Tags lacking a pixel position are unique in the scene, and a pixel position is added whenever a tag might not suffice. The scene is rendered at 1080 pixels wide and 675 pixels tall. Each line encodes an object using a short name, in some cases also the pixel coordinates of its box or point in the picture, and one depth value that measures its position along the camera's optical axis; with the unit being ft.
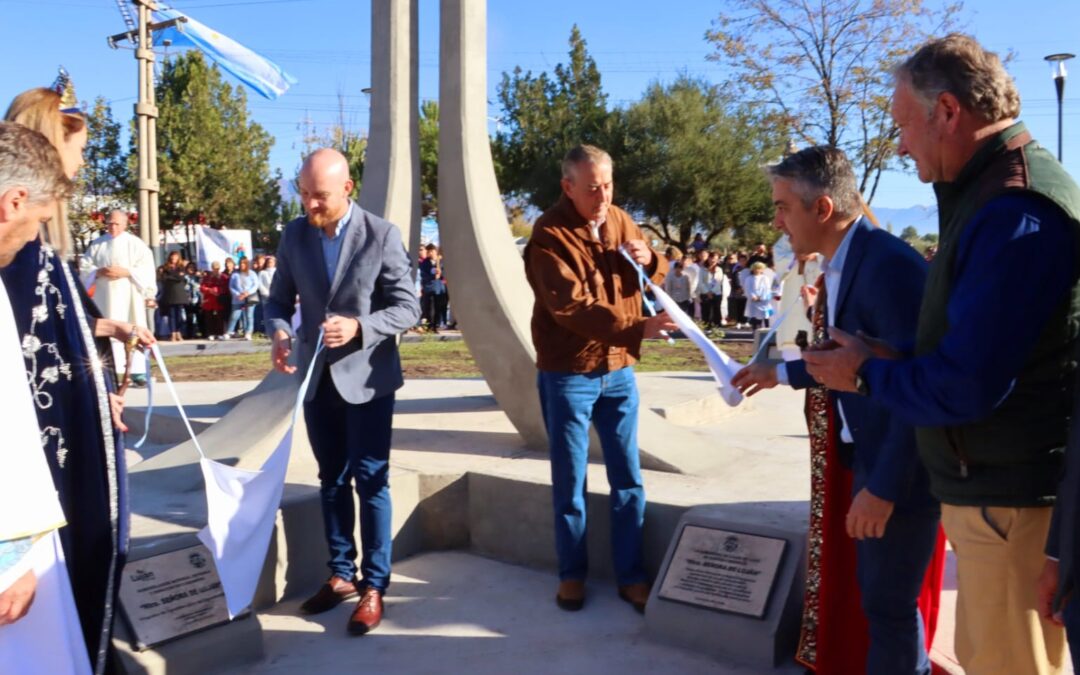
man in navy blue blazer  8.44
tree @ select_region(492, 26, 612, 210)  133.28
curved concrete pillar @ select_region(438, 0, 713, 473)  18.85
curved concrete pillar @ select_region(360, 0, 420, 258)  20.07
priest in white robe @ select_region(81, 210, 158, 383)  29.40
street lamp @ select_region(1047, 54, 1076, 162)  57.36
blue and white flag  70.79
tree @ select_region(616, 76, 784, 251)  123.65
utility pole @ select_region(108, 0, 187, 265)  67.36
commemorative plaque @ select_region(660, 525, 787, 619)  12.65
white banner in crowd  79.72
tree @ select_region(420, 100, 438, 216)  130.62
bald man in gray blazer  13.24
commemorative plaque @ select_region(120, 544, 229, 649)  11.88
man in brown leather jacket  12.94
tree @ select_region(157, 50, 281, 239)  113.39
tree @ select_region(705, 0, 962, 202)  76.43
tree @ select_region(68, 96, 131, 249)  96.56
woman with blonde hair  9.50
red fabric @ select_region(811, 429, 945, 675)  10.61
